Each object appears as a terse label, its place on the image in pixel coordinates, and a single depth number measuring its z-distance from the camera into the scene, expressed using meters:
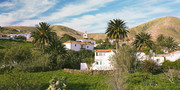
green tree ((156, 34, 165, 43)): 86.50
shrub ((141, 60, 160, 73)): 28.06
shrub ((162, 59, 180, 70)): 31.58
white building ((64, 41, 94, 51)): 65.56
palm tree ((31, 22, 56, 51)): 41.19
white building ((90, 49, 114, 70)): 35.43
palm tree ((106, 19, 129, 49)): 47.62
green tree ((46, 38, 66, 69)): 35.25
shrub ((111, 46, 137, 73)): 26.14
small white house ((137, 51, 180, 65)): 44.74
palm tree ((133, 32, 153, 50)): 52.35
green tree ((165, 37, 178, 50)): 79.62
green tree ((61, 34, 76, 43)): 87.40
